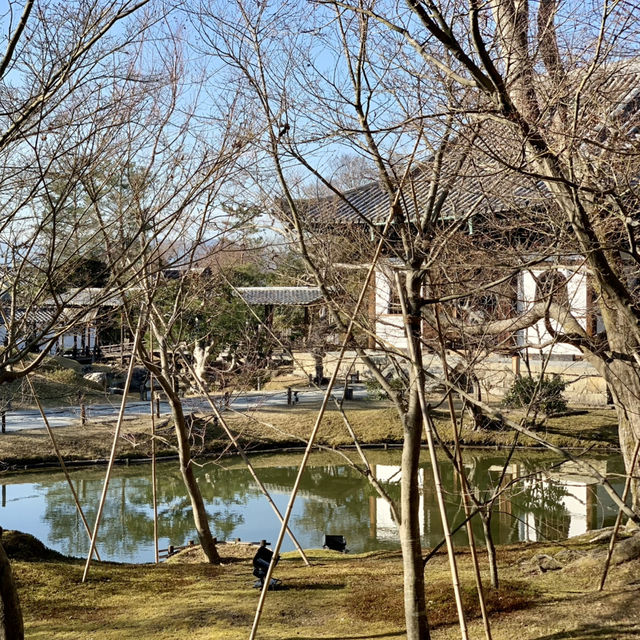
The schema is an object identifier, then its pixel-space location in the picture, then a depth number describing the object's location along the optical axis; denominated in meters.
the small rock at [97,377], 20.33
